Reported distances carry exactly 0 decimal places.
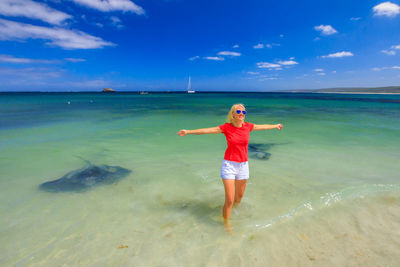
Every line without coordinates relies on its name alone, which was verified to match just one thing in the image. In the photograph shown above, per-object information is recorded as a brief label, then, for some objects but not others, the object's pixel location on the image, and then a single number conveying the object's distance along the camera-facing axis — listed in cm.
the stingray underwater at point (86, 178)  578
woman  363
